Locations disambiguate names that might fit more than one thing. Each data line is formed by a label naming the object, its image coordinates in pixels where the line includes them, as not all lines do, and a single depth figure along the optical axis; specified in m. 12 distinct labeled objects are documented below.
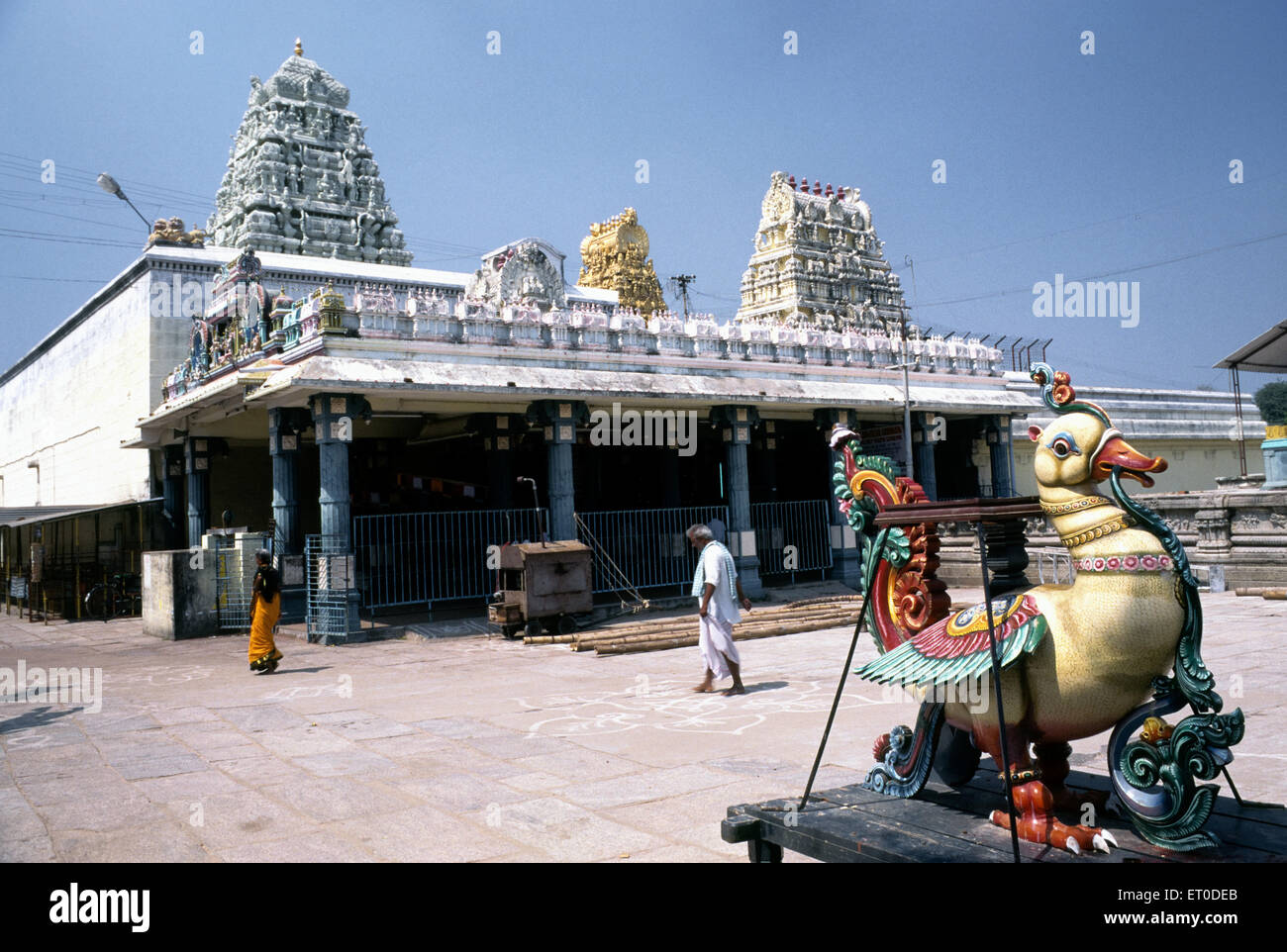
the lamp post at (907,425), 20.12
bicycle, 20.77
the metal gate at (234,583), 16.23
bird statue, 3.40
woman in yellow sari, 11.57
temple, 15.37
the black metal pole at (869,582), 4.55
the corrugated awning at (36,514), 20.47
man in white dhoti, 9.41
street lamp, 22.53
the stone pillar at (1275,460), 17.97
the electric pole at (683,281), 48.69
